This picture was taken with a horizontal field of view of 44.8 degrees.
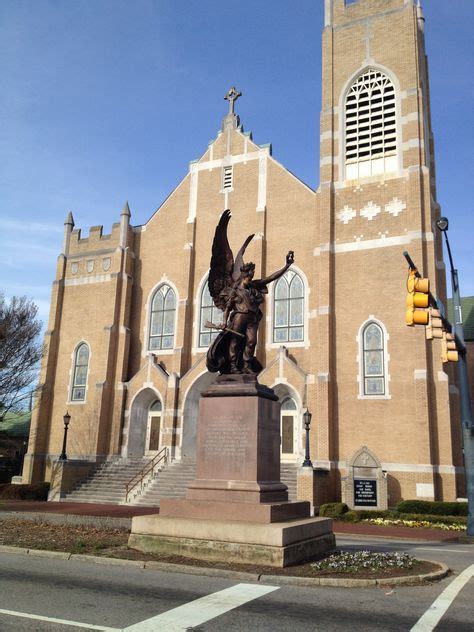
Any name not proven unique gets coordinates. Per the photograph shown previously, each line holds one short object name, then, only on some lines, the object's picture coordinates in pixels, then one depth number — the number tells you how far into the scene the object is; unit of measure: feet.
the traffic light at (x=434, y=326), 40.24
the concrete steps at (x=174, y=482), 76.43
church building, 75.77
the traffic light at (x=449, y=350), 45.21
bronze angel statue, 36.96
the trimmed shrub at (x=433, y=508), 66.95
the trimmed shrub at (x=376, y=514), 67.10
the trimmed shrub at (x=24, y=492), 86.63
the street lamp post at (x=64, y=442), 87.12
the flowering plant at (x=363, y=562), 28.17
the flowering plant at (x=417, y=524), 61.82
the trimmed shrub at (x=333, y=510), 67.26
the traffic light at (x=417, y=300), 34.42
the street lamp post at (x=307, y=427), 71.51
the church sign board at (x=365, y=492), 71.41
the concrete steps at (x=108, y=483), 82.53
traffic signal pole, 53.26
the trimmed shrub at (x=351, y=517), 65.77
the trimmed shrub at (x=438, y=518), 63.21
